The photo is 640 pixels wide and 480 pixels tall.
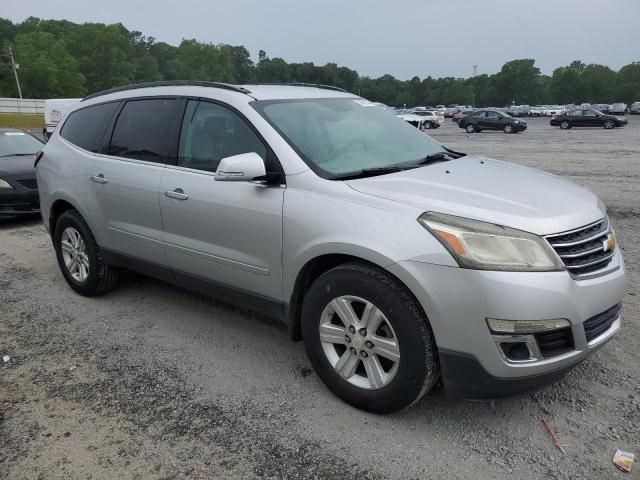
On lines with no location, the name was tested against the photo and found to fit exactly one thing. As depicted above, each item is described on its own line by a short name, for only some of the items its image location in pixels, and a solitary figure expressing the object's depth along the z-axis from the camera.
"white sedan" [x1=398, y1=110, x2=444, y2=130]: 44.25
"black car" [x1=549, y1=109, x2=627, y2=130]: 36.25
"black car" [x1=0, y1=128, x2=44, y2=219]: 7.94
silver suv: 2.53
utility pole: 69.76
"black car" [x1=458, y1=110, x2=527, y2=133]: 34.28
